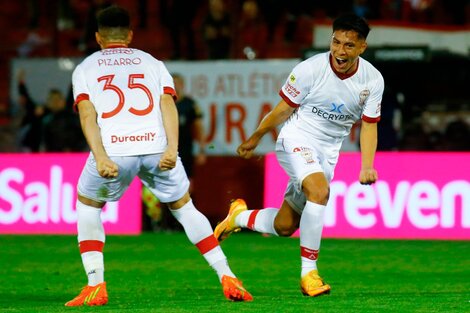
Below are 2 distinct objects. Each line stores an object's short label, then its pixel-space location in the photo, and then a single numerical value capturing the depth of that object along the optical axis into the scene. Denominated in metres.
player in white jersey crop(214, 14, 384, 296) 17.92
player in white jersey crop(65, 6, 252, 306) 16.69
